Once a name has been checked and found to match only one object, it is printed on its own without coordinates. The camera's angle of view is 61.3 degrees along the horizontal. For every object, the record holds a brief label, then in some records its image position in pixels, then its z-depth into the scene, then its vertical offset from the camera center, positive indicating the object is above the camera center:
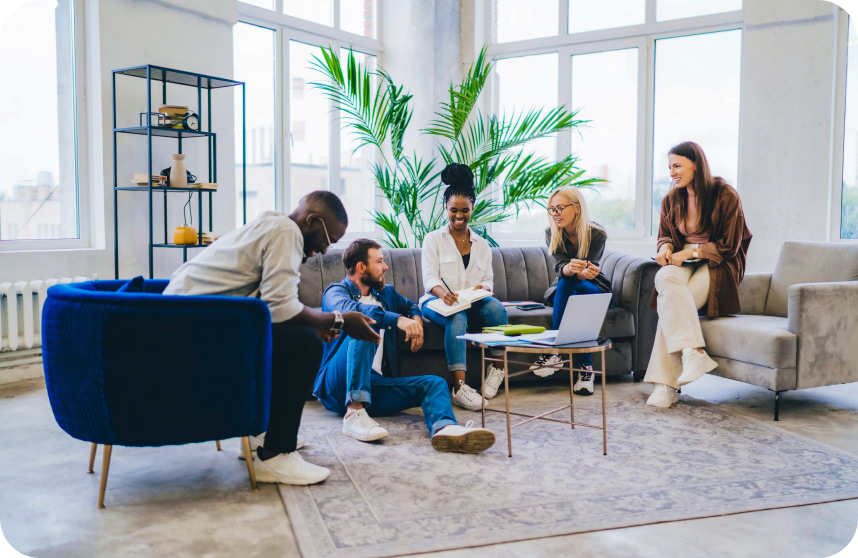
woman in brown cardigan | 3.66 -0.22
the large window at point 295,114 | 5.96 +0.94
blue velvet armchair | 2.19 -0.44
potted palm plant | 5.34 +0.64
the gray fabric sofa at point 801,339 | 3.40 -0.55
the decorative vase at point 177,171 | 4.44 +0.32
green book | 3.01 -0.44
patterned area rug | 2.13 -0.90
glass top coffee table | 2.78 -0.48
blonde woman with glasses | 4.01 -0.14
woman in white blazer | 3.77 -0.23
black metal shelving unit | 4.36 +0.70
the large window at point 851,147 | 5.47 +0.60
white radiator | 4.05 -0.52
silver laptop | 2.76 -0.37
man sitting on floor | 2.96 -0.67
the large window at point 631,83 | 6.07 +1.26
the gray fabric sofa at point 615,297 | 3.93 -0.43
